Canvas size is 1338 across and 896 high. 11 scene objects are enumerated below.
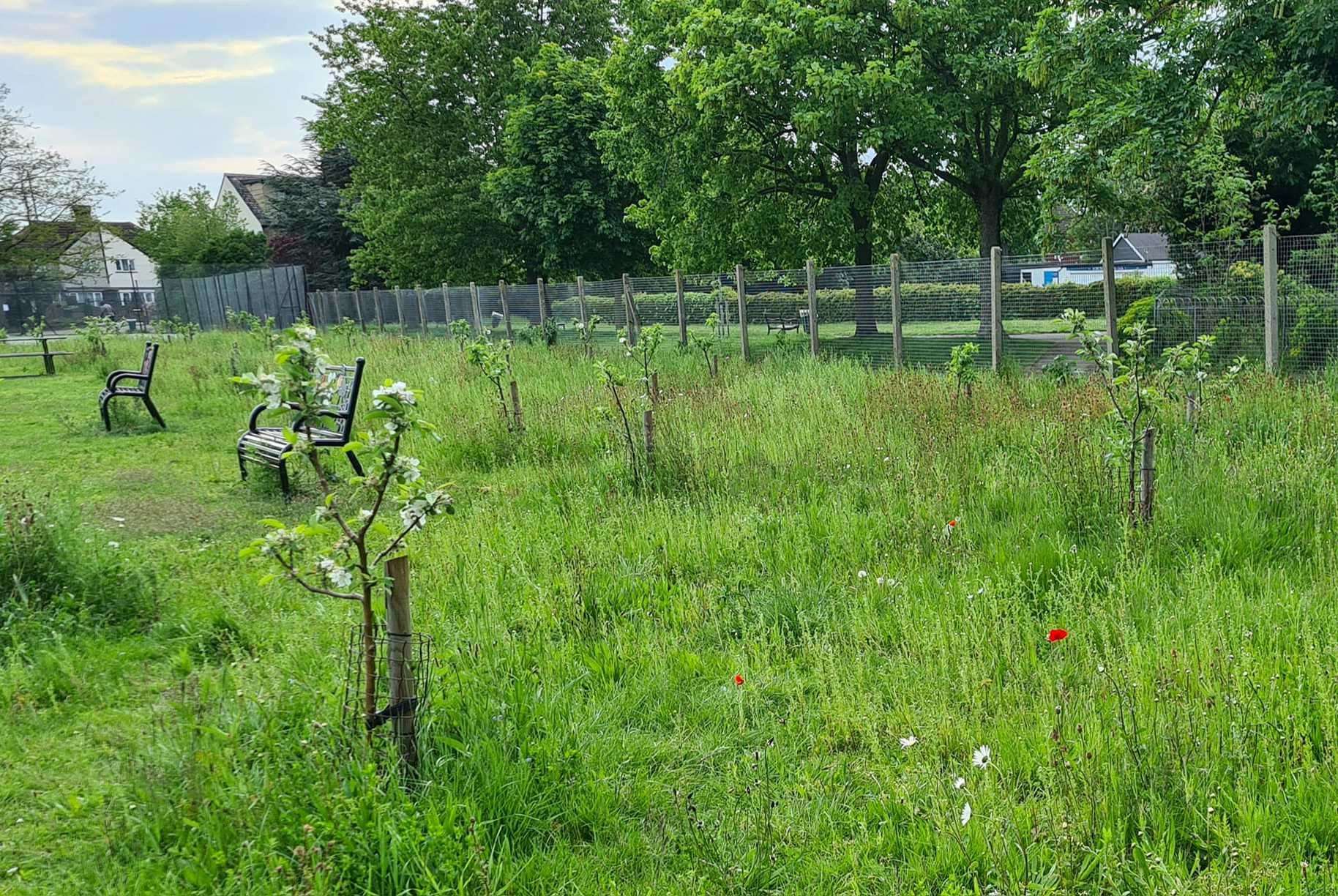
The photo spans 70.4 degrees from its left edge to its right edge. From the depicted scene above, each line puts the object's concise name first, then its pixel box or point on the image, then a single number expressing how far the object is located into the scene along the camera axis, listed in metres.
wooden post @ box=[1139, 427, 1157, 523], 4.58
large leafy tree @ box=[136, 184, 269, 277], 45.91
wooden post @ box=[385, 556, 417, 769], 2.84
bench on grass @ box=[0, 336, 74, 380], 20.42
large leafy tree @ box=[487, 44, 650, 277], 29.00
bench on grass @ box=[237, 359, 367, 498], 7.40
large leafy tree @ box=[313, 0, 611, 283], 32.59
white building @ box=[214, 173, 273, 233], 59.38
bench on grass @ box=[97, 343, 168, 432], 11.52
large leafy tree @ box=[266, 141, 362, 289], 45.31
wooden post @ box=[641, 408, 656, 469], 6.70
